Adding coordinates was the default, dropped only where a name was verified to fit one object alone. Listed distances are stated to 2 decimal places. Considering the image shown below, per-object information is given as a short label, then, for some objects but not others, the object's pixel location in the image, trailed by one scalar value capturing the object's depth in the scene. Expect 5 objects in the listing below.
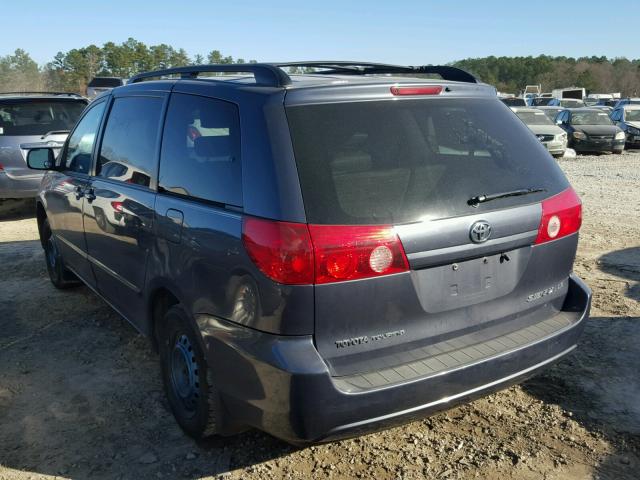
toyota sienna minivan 2.37
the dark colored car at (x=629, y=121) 21.52
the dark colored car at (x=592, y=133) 19.47
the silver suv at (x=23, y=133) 8.41
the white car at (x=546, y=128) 17.41
